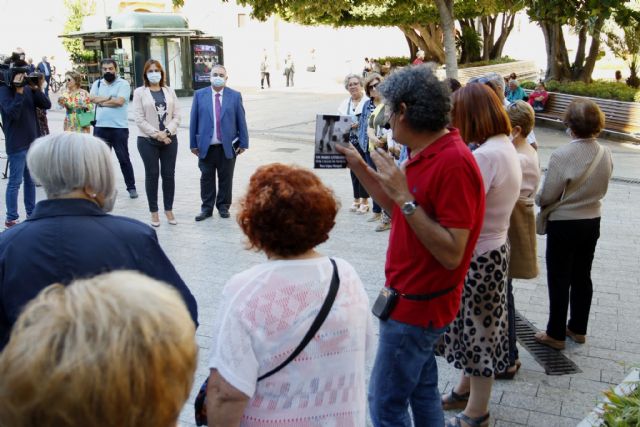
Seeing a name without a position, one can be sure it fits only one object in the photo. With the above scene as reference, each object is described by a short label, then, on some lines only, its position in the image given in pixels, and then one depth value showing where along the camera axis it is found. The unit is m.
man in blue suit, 7.93
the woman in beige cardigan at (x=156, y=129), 7.58
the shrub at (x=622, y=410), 2.98
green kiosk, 25.42
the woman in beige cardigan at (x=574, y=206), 4.31
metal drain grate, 4.34
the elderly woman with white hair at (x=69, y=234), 2.34
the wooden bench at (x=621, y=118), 15.59
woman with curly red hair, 1.99
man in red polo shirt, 2.54
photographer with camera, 7.61
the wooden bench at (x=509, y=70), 26.00
